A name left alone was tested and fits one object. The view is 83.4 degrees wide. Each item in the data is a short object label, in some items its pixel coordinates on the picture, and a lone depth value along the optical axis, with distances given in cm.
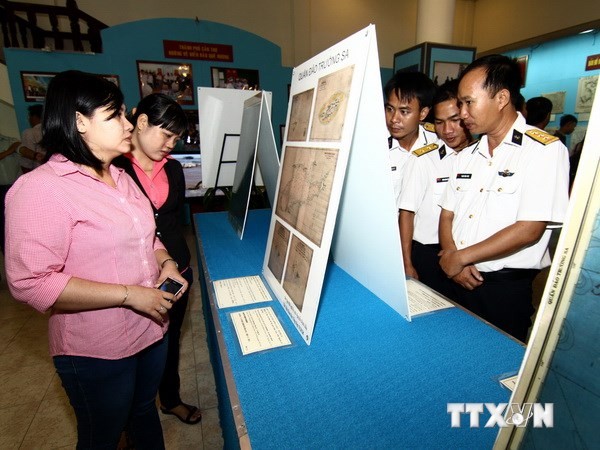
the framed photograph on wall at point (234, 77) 552
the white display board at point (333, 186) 93
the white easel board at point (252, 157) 177
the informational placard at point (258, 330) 99
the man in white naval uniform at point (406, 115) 160
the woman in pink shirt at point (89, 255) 81
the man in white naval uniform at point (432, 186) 168
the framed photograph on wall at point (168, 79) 516
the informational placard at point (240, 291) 125
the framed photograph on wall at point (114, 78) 493
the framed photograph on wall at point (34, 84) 457
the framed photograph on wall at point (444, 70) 410
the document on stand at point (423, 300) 118
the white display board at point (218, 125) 278
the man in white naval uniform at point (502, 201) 120
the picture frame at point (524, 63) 628
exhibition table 71
